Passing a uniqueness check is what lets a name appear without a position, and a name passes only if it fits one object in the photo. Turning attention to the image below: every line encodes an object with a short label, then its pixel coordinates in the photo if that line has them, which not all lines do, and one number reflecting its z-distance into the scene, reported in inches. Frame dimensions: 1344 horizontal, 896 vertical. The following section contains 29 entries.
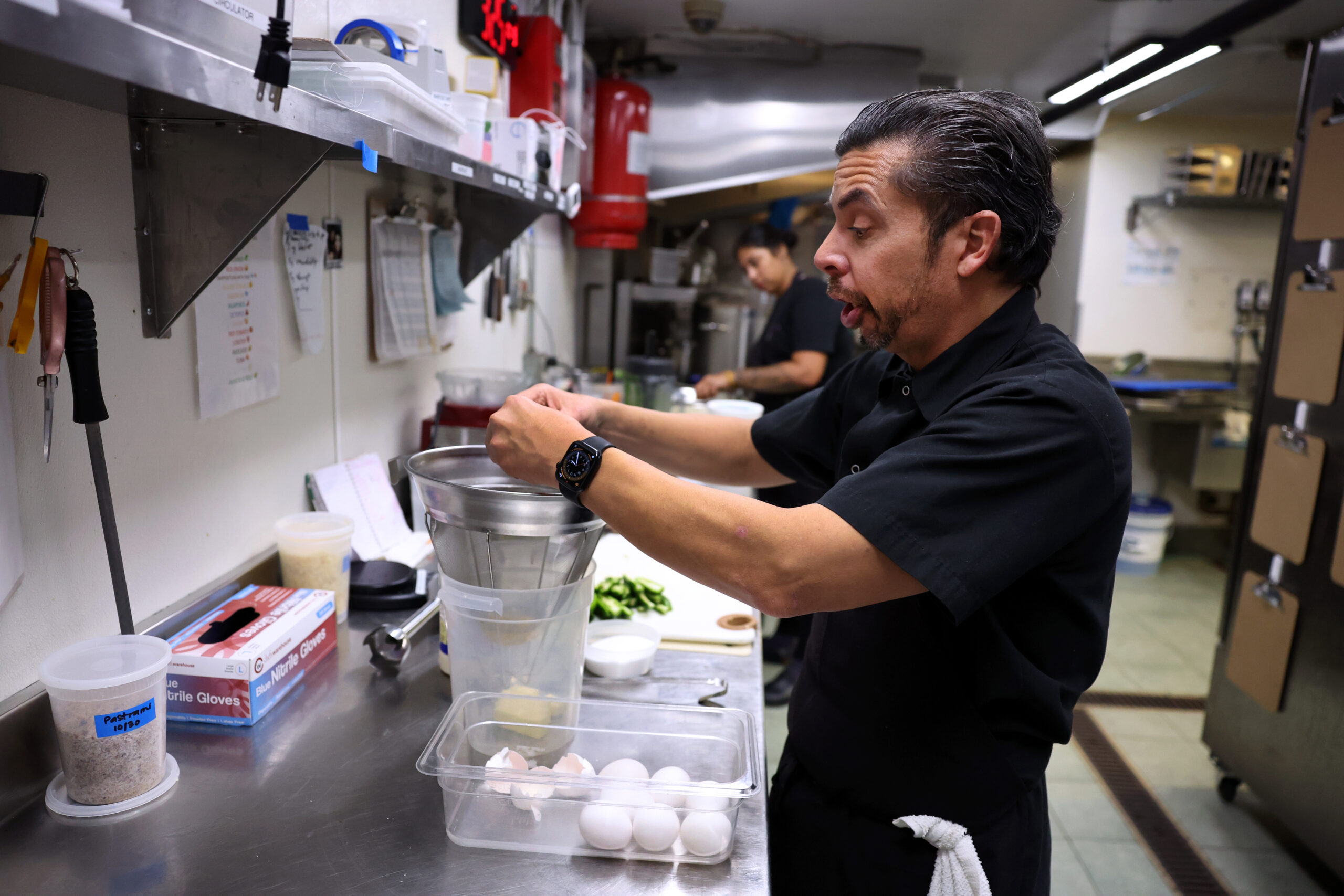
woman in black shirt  144.9
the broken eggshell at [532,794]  38.5
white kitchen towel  43.4
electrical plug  30.4
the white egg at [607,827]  37.3
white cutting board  63.7
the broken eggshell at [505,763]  38.9
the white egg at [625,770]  40.2
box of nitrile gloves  45.8
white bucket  208.7
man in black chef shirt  36.9
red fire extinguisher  152.3
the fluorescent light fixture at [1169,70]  152.5
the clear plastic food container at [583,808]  37.4
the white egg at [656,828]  37.3
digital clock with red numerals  89.0
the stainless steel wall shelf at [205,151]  30.4
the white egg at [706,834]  37.3
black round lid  64.2
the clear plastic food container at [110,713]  37.0
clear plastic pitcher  44.3
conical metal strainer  44.2
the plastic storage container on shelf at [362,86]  42.9
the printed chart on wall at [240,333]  51.8
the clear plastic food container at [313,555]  59.0
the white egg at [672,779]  38.1
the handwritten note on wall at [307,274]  60.9
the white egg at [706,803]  37.6
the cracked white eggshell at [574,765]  40.5
